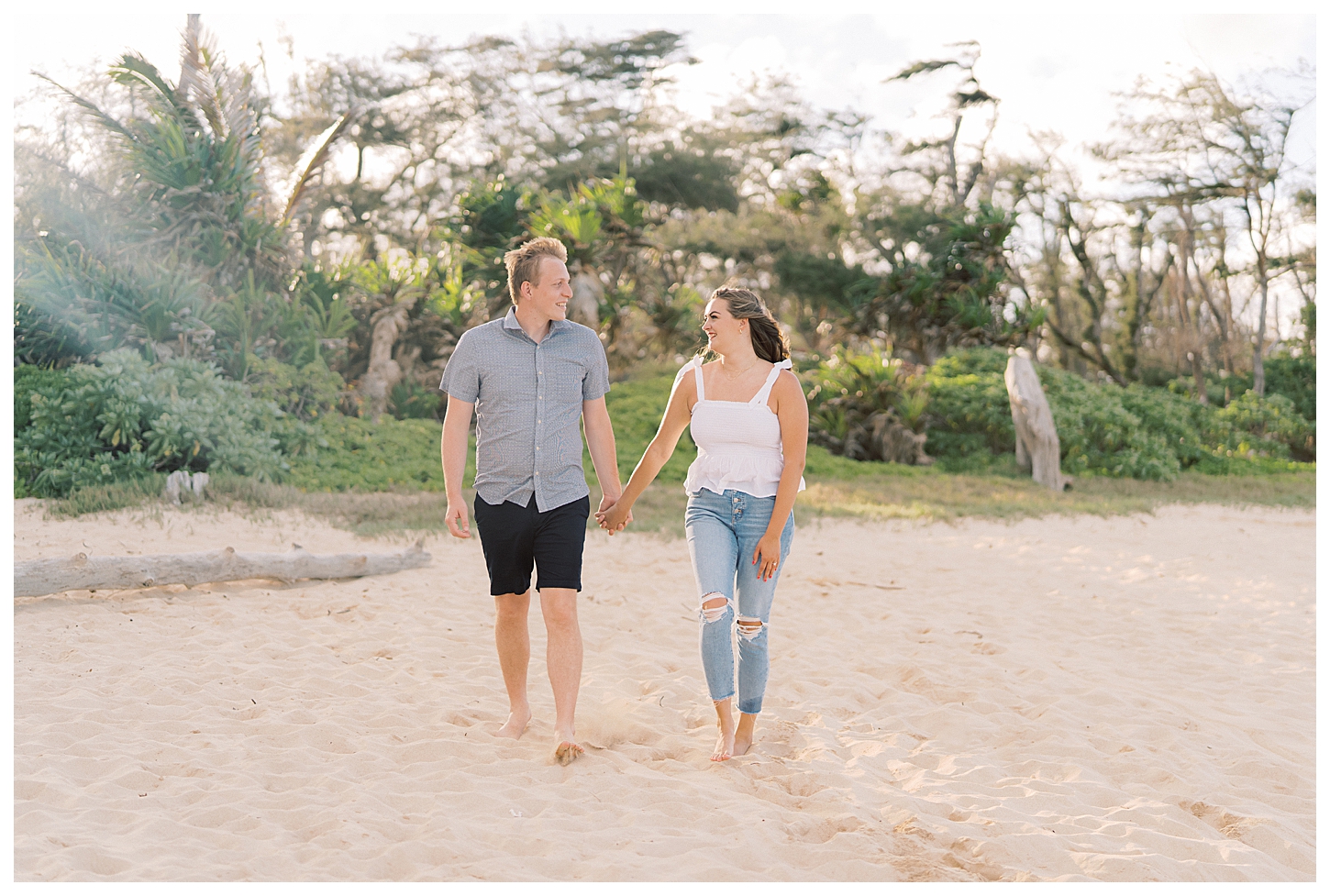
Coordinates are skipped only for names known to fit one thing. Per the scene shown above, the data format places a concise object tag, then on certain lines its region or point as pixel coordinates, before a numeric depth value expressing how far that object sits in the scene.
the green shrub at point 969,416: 16.62
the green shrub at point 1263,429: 18.41
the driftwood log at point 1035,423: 14.46
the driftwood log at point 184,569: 5.75
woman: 3.49
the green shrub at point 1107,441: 15.71
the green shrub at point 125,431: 9.59
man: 3.54
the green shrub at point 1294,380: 21.61
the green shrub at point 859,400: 16.53
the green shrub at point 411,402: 14.95
